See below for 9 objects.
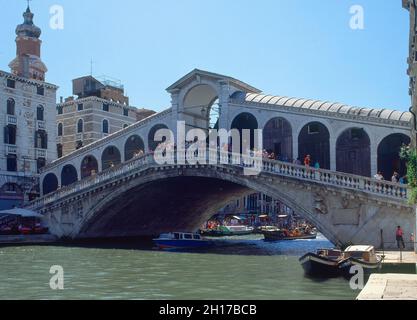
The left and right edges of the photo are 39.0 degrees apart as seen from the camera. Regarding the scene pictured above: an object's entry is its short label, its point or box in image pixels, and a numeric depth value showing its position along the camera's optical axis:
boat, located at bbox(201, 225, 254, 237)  50.09
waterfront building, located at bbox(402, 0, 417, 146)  19.97
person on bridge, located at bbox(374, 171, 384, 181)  23.48
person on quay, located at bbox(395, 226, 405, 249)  21.62
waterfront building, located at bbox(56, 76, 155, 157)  47.66
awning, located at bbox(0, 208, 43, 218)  33.19
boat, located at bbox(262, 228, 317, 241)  41.59
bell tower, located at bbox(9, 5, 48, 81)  45.38
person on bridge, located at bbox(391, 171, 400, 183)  22.85
